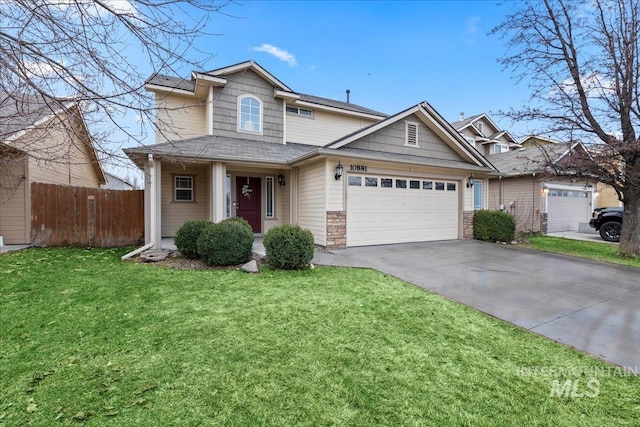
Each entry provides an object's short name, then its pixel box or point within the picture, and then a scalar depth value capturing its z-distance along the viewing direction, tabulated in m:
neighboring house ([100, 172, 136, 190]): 30.38
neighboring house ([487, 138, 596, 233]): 14.24
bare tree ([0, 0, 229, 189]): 2.44
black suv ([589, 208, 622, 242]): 11.84
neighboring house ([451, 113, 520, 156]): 20.17
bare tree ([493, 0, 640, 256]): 8.59
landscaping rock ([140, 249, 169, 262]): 7.35
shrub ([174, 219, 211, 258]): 7.44
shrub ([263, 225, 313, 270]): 6.32
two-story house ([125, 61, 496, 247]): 8.97
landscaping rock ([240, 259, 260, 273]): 6.26
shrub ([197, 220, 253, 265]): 6.68
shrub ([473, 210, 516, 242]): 11.23
